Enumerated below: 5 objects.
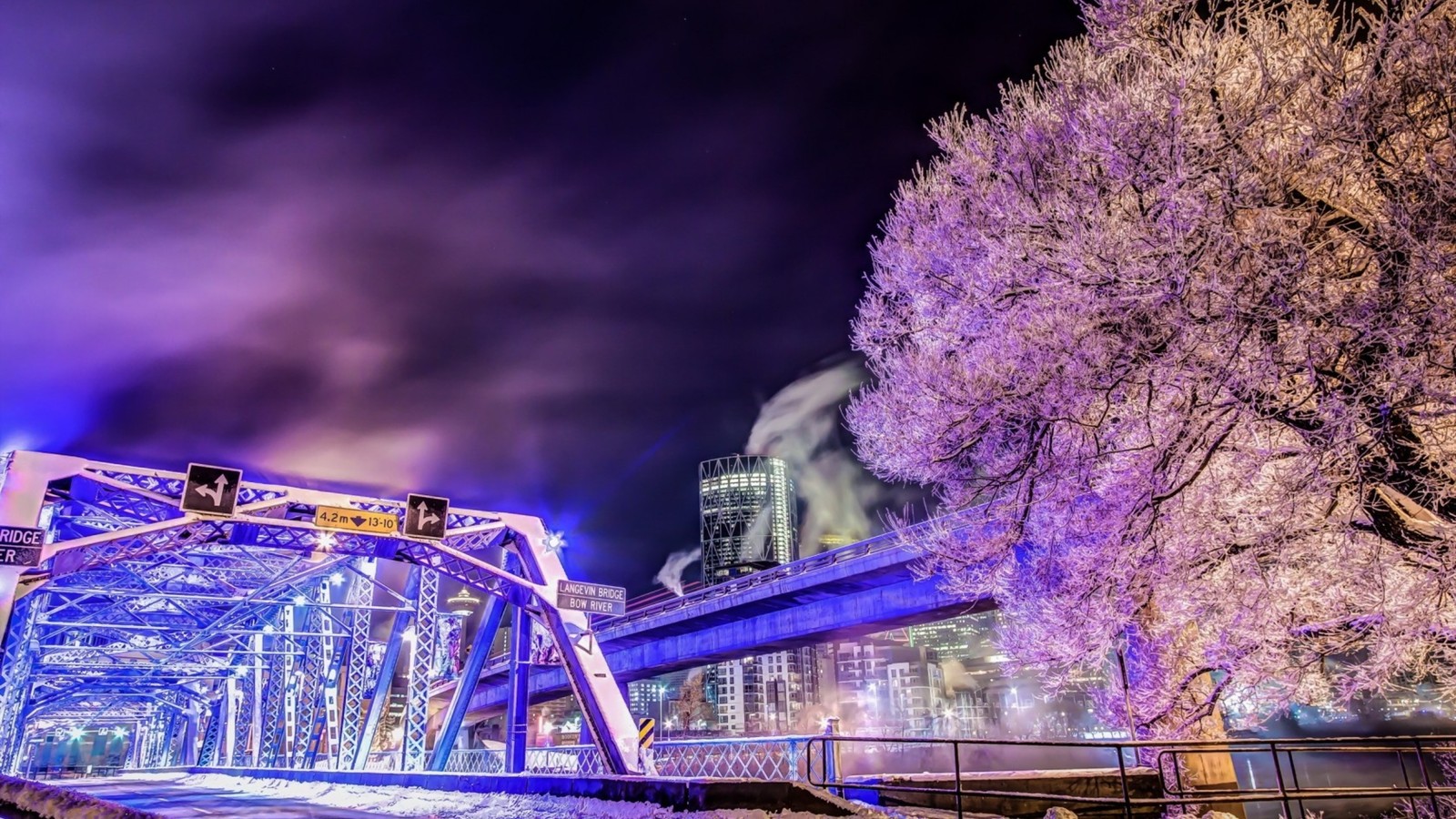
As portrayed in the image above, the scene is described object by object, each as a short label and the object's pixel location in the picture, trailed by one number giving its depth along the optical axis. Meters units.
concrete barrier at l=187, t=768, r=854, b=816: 7.18
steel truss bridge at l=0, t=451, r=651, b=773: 17.45
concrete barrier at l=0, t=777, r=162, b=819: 4.42
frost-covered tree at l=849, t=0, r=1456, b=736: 8.16
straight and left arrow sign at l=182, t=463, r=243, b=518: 17.28
